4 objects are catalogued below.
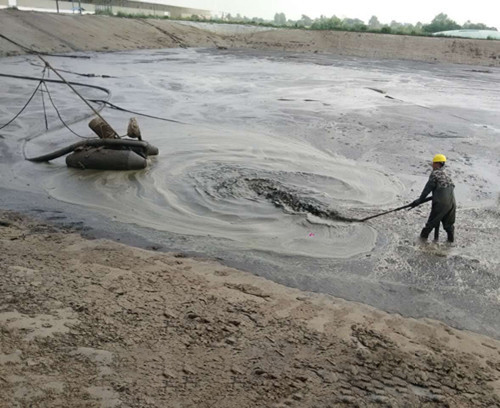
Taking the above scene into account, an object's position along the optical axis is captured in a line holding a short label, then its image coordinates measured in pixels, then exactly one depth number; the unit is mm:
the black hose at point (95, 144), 8406
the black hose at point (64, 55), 24123
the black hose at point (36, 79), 15645
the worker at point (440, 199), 6109
